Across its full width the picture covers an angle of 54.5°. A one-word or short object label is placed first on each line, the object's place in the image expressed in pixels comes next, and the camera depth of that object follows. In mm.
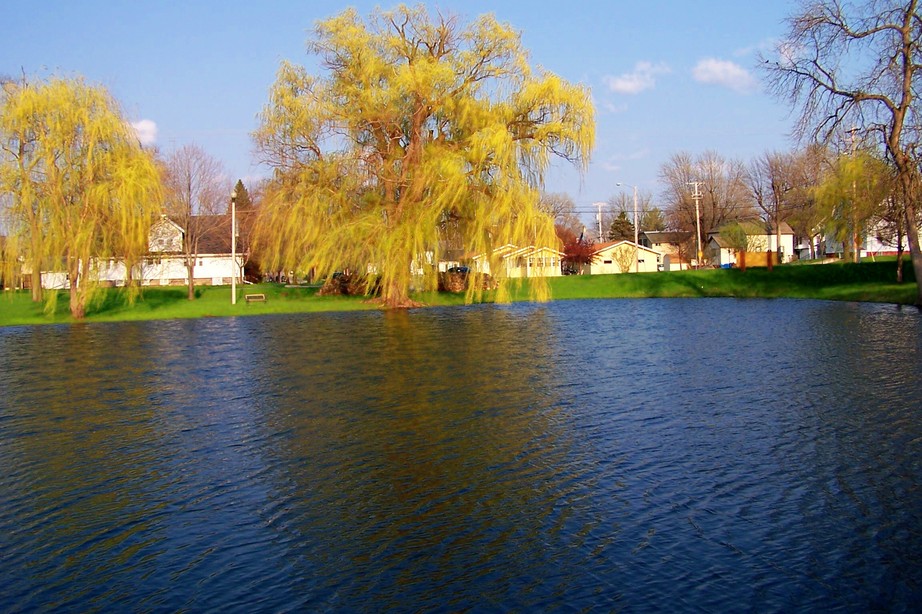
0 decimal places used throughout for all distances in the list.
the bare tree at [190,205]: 57625
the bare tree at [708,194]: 104812
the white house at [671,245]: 105944
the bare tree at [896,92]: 35938
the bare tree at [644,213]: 132375
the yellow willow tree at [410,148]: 44438
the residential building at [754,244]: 92125
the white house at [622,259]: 90188
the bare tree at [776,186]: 95000
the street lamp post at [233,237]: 50031
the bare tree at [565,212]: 142800
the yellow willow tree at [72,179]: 40656
